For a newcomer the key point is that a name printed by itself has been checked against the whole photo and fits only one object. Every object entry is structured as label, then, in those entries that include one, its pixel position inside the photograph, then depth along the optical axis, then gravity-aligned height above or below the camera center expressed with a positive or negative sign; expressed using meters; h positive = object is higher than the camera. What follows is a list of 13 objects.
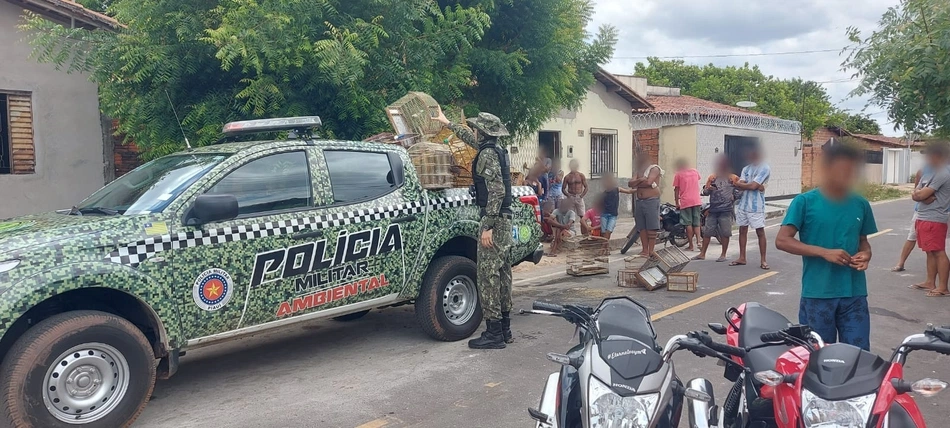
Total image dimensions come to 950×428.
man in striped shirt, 10.13 -0.34
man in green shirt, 3.97 -0.42
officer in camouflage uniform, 6.07 -0.47
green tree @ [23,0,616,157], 7.40 +1.34
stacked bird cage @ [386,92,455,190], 6.73 +0.60
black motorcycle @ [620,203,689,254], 12.91 -0.96
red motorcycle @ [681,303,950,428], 2.44 -0.78
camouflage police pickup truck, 4.04 -0.57
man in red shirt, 12.04 -0.37
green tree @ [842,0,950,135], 7.07 +1.12
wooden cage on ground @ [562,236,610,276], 10.07 -1.27
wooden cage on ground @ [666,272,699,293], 8.62 -1.33
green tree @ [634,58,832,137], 36.68 +5.13
